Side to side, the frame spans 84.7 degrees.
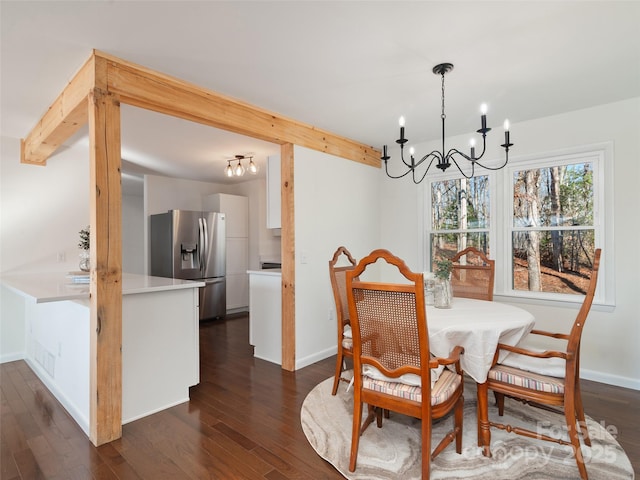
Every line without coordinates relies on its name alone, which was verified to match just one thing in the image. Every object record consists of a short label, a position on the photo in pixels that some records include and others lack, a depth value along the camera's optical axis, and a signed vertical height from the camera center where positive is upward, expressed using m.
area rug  1.86 -1.23
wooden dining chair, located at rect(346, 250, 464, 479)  1.67 -0.61
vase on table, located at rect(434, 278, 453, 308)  2.49 -0.39
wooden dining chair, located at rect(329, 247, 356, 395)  2.74 -0.64
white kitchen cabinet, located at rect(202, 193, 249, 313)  6.06 -0.02
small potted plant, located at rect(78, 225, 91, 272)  3.38 -0.15
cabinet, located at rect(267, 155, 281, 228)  3.66 +0.52
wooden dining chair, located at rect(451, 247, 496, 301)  3.00 -0.35
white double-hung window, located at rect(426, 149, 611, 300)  3.21 +0.17
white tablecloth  1.99 -0.55
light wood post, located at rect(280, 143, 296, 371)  3.45 -0.20
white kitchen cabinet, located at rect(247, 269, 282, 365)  3.66 -0.79
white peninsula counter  2.41 -0.76
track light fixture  4.53 +1.04
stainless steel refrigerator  5.35 -0.14
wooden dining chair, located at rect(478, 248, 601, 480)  1.83 -0.77
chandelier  2.12 +0.73
